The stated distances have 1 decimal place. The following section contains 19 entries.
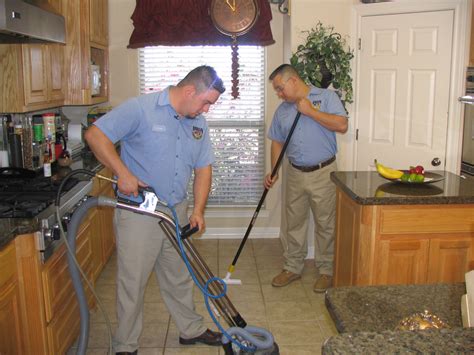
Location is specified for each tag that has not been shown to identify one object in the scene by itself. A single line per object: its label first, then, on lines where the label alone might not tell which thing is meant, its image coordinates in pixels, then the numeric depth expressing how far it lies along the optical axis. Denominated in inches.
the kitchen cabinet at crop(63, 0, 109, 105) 152.4
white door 154.3
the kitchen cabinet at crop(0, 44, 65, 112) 120.1
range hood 88.4
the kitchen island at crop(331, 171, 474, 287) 107.3
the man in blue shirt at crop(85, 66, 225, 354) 96.1
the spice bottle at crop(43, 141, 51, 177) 133.3
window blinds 187.5
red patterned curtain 171.6
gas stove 91.0
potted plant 152.9
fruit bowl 116.7
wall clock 167.9
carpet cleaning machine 77.4
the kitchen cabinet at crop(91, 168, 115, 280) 145.3
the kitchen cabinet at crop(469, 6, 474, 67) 148.9
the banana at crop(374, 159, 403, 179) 119.6
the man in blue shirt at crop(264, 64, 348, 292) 140.6
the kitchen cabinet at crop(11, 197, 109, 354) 89.3
